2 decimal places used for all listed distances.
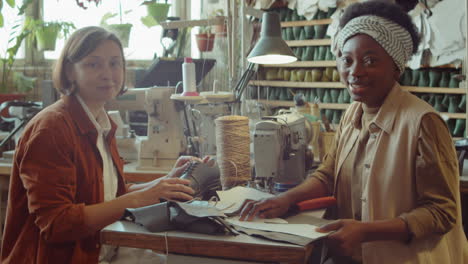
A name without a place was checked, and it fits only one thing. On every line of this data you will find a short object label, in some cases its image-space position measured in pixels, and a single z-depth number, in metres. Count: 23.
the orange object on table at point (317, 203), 1.69
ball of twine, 2.05
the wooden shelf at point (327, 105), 4.11
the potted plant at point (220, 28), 4.59
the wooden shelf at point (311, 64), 4.89
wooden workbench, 1.30
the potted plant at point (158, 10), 4.64
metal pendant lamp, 2.37
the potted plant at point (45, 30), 4.70
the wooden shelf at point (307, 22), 4.84
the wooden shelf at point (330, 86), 4.16
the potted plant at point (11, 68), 4.51
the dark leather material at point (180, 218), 1.39
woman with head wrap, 1.45
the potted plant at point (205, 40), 4.83
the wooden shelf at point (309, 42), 4.90
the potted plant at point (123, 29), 4.34
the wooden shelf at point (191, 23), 3.05
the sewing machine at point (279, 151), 1.96
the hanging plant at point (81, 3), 4.32
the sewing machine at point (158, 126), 2.67
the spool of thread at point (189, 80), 2.41
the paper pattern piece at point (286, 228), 1.38
